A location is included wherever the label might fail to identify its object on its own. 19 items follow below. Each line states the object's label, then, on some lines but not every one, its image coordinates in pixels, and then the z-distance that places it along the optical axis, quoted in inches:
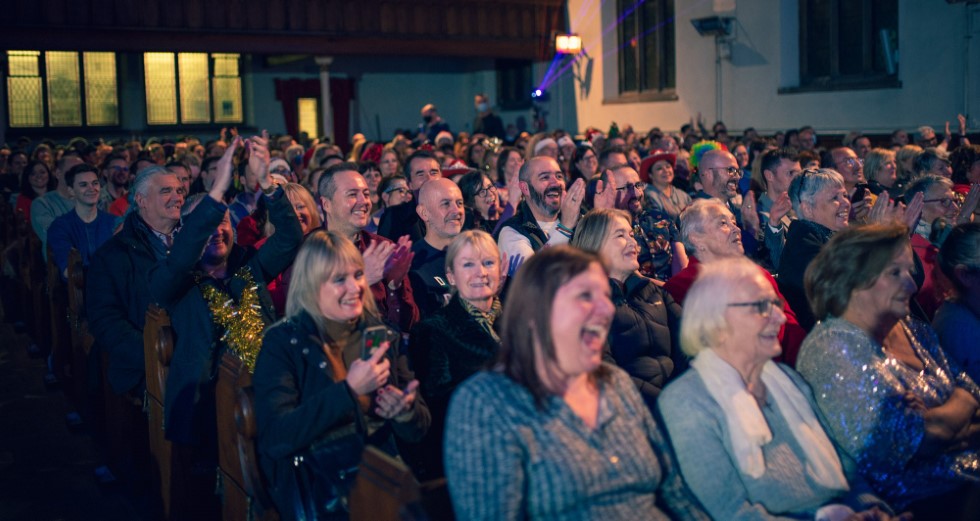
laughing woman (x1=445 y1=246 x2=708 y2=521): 93.7
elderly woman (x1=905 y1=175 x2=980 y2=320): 206.7
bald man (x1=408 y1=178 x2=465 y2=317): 207.0
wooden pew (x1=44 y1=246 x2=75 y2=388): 267.3
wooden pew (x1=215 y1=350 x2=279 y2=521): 129.0
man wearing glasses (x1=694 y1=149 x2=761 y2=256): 272.1
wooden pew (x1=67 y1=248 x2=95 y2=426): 222.7
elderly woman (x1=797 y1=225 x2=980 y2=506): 123.6
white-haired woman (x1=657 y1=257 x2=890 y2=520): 108.7
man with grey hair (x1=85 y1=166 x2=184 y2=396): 188.1
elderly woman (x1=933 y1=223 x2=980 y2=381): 152.6
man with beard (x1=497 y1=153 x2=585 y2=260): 213.8
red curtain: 951.0
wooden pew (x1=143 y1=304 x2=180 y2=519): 167.5
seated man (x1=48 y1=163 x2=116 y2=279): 263.1
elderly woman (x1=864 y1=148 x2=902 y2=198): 302.8
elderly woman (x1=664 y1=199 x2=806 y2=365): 185.5
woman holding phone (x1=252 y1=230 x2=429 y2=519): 118.4
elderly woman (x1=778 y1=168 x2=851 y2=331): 191.3
